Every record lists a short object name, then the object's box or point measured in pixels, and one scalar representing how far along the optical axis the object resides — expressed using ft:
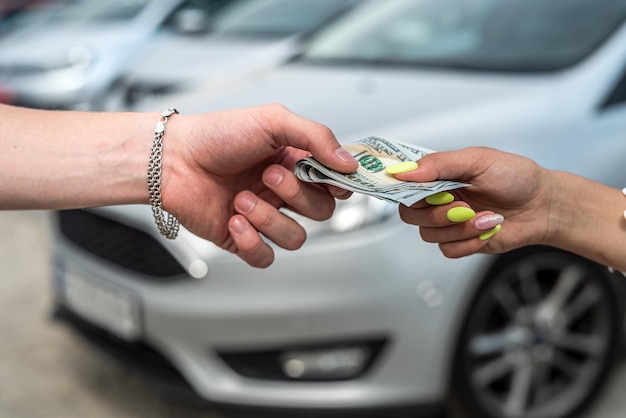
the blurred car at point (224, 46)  12.56
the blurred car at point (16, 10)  26.78
